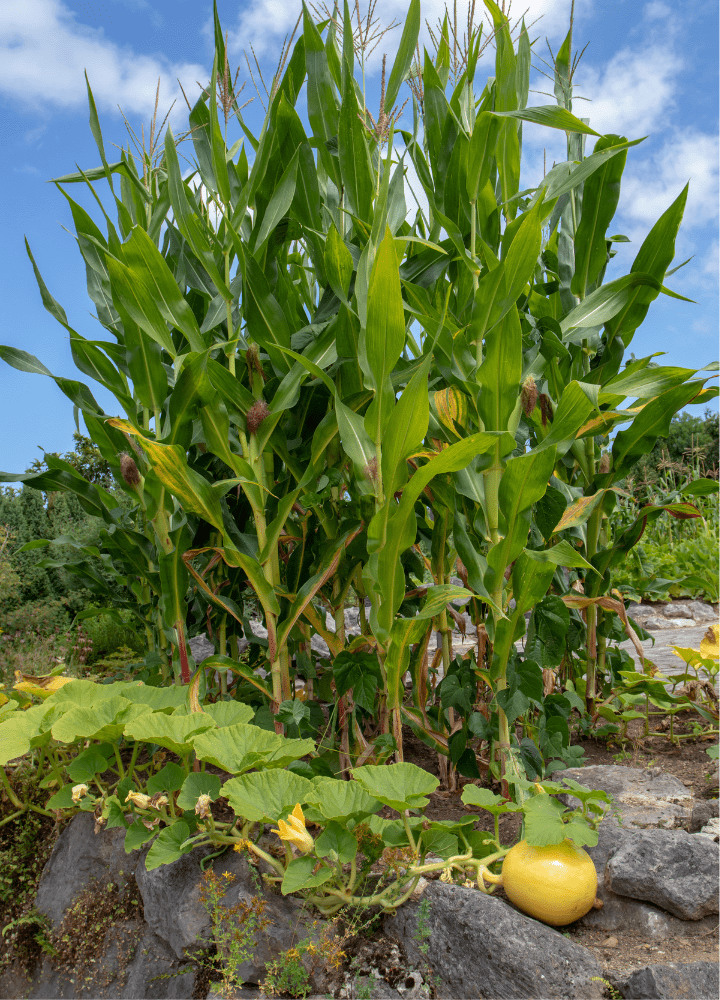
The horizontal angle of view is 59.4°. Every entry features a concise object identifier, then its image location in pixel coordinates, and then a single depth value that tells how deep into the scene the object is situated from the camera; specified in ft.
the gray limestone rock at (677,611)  16.29
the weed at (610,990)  3.95
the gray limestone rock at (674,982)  3.76
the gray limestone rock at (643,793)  5.52
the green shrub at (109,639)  14.48
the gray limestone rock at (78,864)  6.24
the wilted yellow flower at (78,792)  5.35
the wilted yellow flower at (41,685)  6.72
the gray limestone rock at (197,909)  4.72
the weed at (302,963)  4.41
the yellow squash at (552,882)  4.36
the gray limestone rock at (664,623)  14.88
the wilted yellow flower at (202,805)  4.69
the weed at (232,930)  4.58
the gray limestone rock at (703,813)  5.40
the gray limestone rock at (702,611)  15.91
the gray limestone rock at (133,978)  5.25
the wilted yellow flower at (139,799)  5.15
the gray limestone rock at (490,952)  4.02
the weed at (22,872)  6.27
